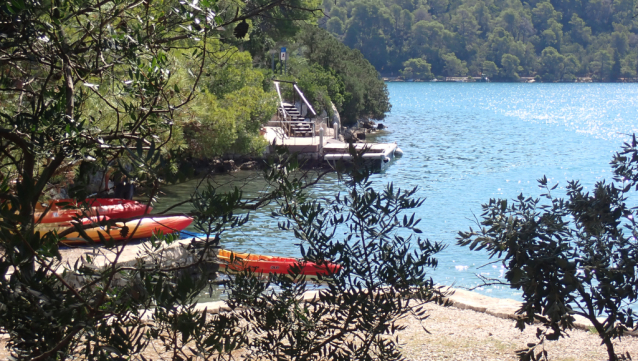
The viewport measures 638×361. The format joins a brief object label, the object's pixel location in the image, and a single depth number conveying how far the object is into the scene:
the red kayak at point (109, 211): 11.26
